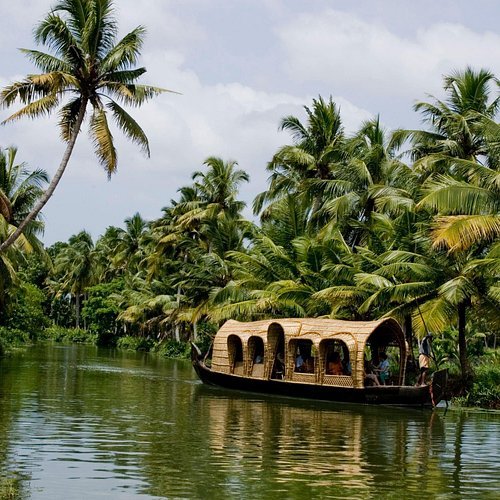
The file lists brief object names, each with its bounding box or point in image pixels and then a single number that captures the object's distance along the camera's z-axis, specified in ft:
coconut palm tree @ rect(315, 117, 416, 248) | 79.56
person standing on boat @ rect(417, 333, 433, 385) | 58.23
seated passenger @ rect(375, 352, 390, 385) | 62.85
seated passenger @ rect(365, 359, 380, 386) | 60.08
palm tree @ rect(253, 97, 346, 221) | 92.07
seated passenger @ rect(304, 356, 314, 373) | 64.95
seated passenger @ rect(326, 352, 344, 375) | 62.49
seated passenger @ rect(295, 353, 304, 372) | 65.05
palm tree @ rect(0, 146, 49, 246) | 89.97
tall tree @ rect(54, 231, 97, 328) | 195.72
